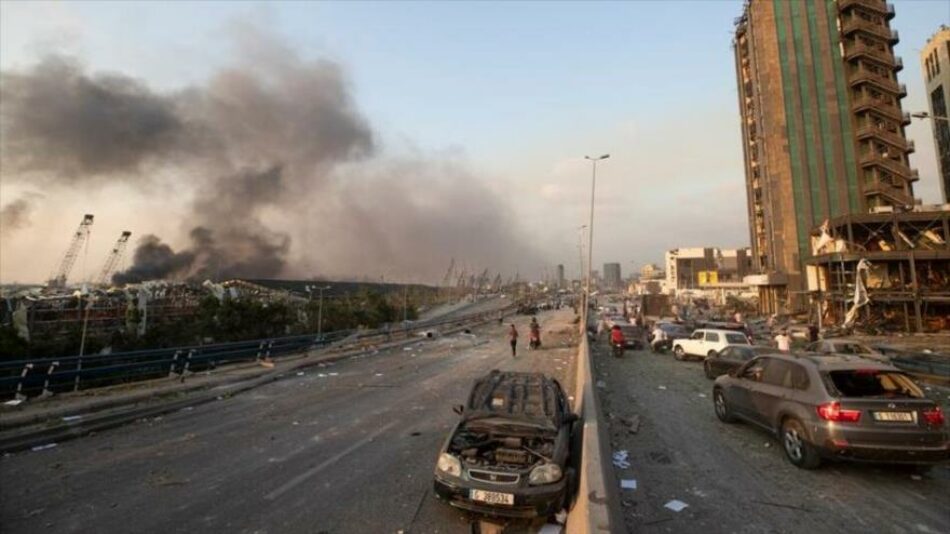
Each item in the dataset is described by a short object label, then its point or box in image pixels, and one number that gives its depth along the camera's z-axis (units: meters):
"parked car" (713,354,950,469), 6.75
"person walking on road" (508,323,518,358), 24.46
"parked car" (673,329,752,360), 21.16
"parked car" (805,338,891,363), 17.75
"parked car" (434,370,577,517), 5.48
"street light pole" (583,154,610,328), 35.31
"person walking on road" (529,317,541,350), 28.56
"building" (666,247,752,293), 135.34
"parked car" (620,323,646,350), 28.05
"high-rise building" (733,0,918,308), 57.69
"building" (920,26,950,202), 86.38
